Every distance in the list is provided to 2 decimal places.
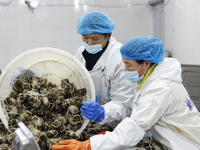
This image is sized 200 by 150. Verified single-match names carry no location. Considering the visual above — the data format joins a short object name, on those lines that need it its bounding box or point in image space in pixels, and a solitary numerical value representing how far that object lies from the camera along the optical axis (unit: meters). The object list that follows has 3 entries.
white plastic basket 1.86
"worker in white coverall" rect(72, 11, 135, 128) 2.10
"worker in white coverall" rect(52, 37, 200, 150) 1.52
